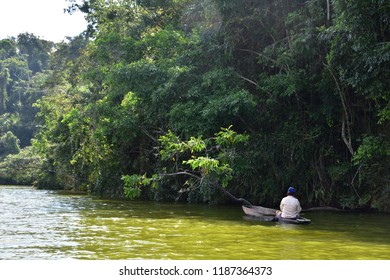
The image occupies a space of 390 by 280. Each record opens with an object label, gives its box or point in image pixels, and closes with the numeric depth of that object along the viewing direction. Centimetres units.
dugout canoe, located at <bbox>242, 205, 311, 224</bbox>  1352
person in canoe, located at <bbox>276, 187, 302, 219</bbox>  1368
